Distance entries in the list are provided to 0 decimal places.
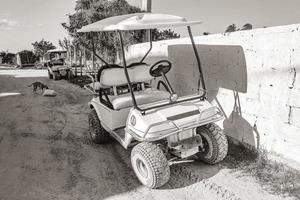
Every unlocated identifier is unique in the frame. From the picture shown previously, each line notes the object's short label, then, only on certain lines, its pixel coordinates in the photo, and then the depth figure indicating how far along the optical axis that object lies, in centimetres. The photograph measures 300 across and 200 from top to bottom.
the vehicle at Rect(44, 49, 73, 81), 1505
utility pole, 882
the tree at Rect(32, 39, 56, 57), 4009
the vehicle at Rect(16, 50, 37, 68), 3095
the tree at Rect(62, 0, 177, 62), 1261
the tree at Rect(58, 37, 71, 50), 2360
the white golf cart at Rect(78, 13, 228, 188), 345
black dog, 1159
